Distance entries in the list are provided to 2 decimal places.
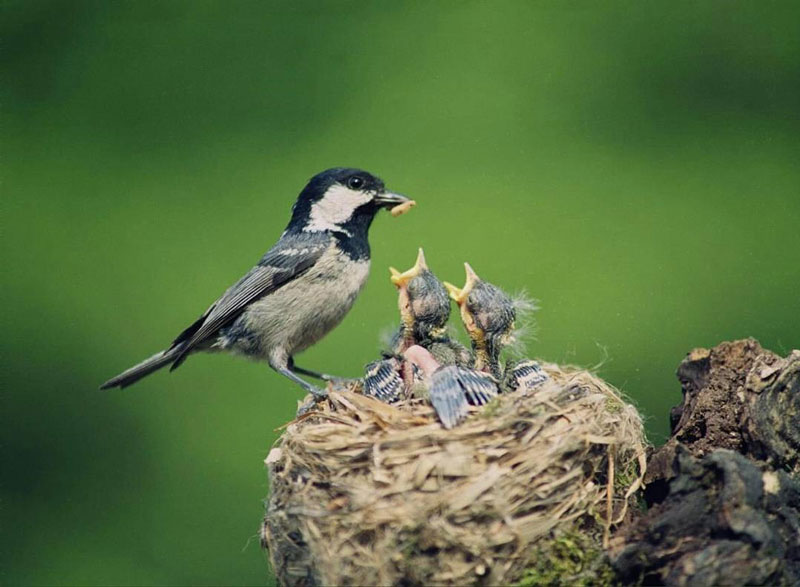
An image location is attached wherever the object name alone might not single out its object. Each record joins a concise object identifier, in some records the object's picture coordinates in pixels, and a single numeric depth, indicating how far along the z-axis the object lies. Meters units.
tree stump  3.24
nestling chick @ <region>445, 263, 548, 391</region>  5.16
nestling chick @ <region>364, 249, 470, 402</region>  5.21
